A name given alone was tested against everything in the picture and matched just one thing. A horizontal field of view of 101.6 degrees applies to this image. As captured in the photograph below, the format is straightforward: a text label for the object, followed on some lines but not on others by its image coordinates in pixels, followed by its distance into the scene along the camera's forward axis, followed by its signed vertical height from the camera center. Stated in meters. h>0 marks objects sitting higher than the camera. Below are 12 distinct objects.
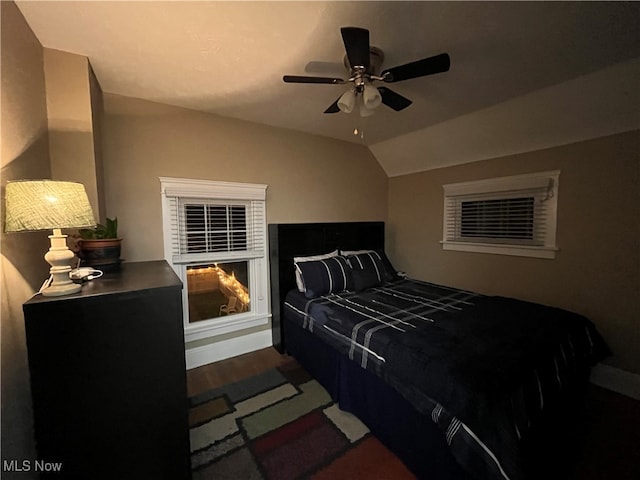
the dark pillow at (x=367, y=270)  2.73 -0.49
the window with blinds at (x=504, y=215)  2.51 +0.09
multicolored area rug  1.46 -1.37
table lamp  0.97 +0.05
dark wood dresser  0.96 -0.62
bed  1.17 -0.81
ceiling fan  1.29 +0.87
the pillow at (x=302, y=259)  2.61 -0.36
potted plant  1.55 -0.14
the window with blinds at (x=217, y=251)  2.43 -0.25
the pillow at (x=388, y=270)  3.04 -0.54
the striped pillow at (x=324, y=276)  2.51 -0.51
